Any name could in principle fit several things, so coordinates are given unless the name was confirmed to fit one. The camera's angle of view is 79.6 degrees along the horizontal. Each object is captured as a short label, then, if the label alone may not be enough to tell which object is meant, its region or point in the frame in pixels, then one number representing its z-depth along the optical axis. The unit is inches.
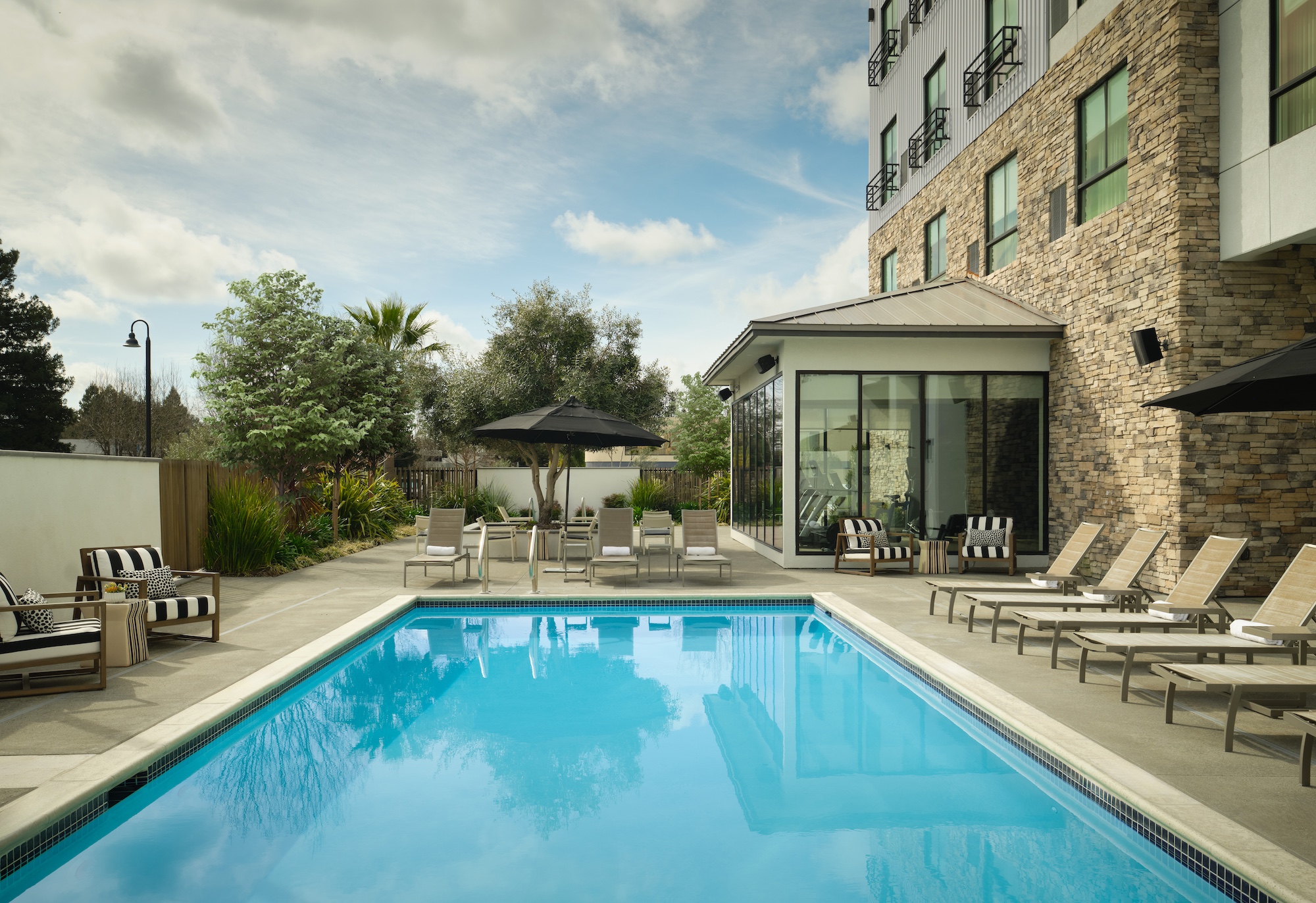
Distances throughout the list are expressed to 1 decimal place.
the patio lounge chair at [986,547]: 410.9
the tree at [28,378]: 1040.8
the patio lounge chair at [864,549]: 412.8
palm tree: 989.2
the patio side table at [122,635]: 223.3
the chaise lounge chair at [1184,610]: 220.8
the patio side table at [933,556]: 421.4
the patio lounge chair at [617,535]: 405.4
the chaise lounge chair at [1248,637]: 189.9
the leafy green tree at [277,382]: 494.6
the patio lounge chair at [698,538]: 411.2
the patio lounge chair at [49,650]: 190.7
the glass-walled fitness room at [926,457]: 433.7
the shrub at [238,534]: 401.1
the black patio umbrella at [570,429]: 416.2
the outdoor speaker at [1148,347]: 338.6
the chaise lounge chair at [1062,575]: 290.8
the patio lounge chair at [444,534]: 400.5
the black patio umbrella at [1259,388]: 172.2
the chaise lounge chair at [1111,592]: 258.2
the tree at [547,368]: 744.3
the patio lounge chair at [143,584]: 242.5
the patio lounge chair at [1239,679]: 153.6
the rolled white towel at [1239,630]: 193.7
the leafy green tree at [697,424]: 888.9
